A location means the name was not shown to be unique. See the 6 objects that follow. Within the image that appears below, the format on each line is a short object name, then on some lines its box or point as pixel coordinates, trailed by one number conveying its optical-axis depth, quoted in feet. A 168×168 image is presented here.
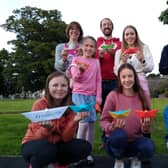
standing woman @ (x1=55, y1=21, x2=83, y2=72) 9.90
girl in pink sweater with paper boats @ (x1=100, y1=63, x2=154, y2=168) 7.49
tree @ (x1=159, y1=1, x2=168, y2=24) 21.16
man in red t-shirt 10.02
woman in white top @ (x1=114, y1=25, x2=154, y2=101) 9.26
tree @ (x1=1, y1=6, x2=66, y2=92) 84.63
